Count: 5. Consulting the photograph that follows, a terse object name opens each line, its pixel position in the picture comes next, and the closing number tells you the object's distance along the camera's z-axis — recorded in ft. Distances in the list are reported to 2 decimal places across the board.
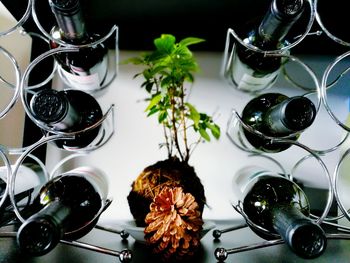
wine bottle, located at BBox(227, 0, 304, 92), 1.72
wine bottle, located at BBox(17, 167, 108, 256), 1.31
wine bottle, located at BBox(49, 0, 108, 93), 1.86
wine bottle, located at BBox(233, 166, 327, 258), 1.33
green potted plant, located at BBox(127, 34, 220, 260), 1.72
